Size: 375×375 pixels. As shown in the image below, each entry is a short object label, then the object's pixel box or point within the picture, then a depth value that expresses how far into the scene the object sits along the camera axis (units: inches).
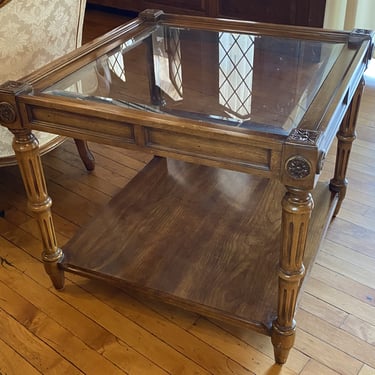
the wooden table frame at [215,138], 35.1
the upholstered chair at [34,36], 53.4
